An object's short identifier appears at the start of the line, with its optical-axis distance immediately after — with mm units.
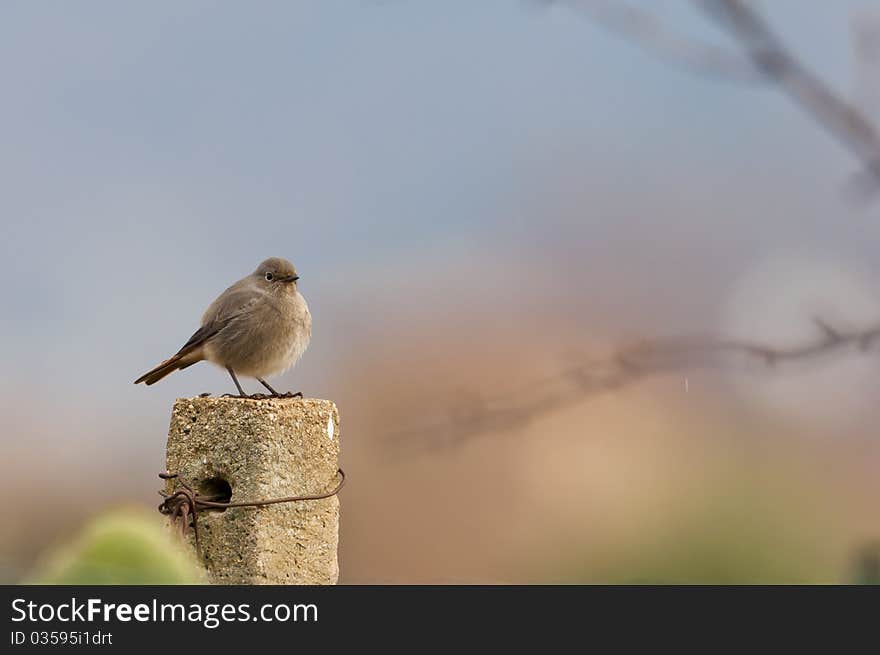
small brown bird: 6719
